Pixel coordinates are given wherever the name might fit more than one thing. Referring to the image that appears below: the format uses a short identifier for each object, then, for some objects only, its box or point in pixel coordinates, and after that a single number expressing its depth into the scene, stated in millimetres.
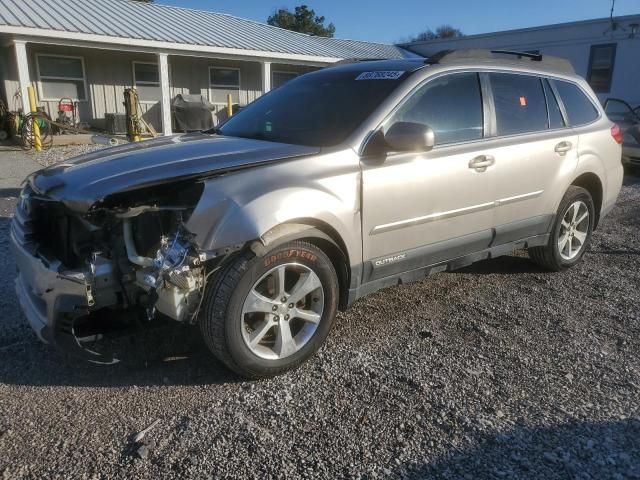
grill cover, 16141
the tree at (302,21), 53594
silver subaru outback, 2674
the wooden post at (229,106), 16156
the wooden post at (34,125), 12242
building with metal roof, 13491
